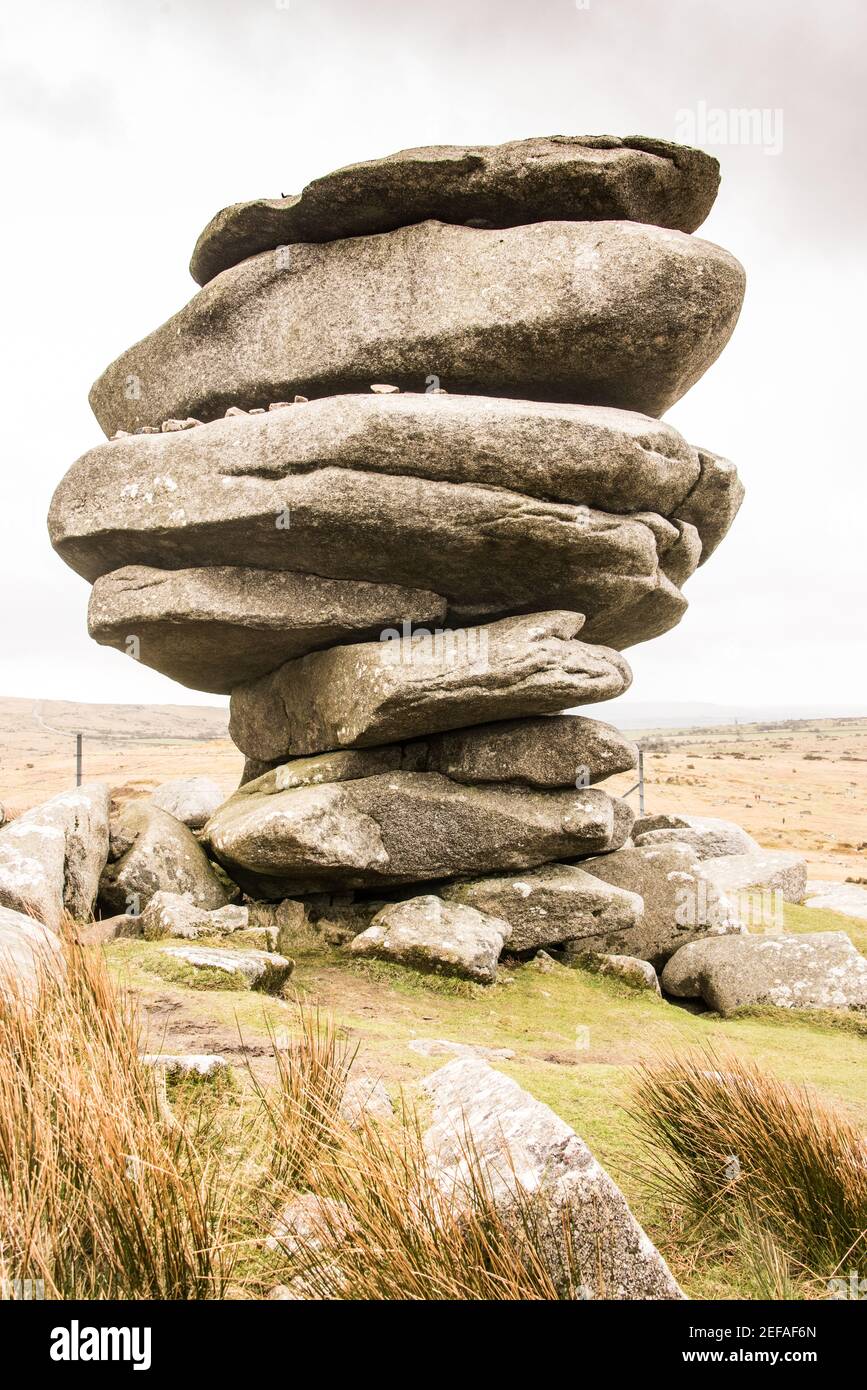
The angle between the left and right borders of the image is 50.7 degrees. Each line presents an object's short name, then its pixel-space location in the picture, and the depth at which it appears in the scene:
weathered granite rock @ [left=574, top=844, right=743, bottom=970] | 13.50
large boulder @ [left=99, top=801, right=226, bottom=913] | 13.02
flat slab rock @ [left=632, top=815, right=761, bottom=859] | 17.75
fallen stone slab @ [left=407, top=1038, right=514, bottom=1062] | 8.23
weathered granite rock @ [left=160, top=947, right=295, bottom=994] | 9.59
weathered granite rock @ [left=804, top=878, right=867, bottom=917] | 18.31
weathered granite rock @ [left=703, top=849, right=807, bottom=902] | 16.53
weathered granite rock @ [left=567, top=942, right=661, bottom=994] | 12.27
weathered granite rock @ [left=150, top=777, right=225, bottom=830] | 16.41
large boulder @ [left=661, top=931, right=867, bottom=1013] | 11.67
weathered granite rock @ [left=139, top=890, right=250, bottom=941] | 11.30
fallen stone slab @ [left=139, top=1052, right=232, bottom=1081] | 5.67
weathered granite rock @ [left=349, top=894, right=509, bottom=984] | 11.53
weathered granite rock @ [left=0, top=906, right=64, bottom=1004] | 5.84
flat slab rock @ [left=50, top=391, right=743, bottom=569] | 11.54
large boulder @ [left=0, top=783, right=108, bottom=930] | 11.14
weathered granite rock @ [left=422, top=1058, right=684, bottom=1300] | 3.72
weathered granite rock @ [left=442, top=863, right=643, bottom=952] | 12.76
